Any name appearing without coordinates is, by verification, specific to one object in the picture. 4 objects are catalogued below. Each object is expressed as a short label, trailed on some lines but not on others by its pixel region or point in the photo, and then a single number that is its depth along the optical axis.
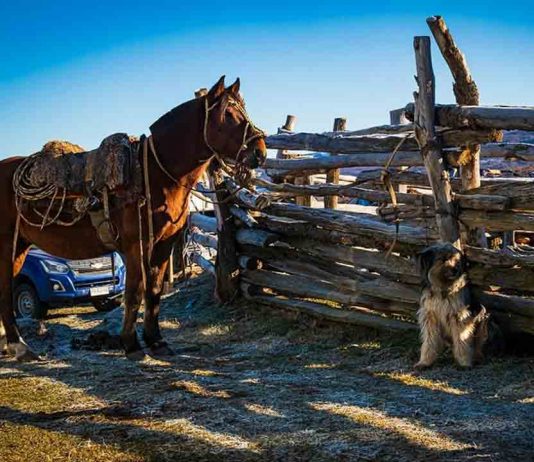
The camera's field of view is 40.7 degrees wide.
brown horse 6.73
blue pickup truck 11.20
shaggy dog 6.02
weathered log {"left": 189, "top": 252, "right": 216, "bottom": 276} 10.72
